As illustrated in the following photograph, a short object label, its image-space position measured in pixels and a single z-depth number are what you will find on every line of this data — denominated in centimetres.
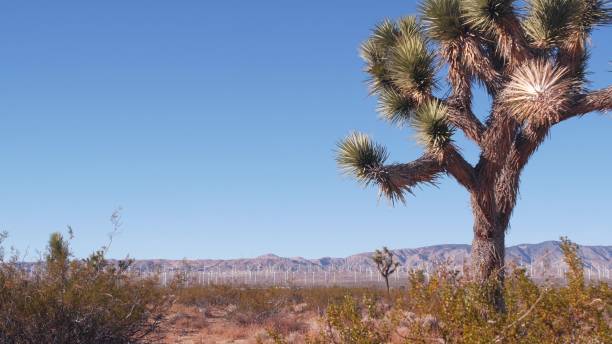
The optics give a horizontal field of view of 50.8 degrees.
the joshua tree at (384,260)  2505
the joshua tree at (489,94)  1117
